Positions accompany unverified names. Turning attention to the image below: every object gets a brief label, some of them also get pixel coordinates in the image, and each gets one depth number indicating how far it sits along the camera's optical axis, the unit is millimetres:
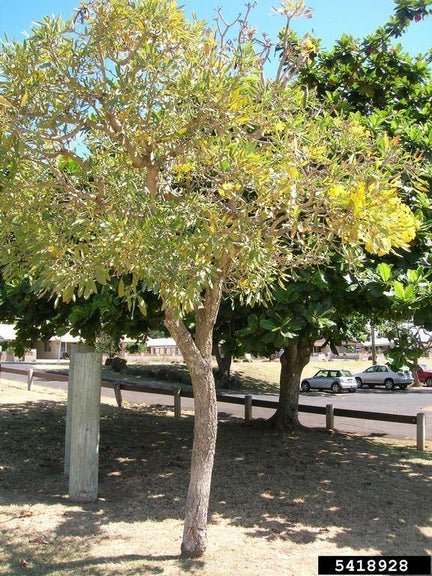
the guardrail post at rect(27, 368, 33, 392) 19672
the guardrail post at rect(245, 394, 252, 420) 13711
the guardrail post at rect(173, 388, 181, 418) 14288
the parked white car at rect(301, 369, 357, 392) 30422
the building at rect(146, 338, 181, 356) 61406
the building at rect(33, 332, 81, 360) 59250
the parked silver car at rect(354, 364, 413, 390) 33000
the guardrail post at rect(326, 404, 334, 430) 12508
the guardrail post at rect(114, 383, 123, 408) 16595
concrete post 6688
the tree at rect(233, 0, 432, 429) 6883
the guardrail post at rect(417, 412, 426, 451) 10867
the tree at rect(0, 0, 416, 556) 3842
